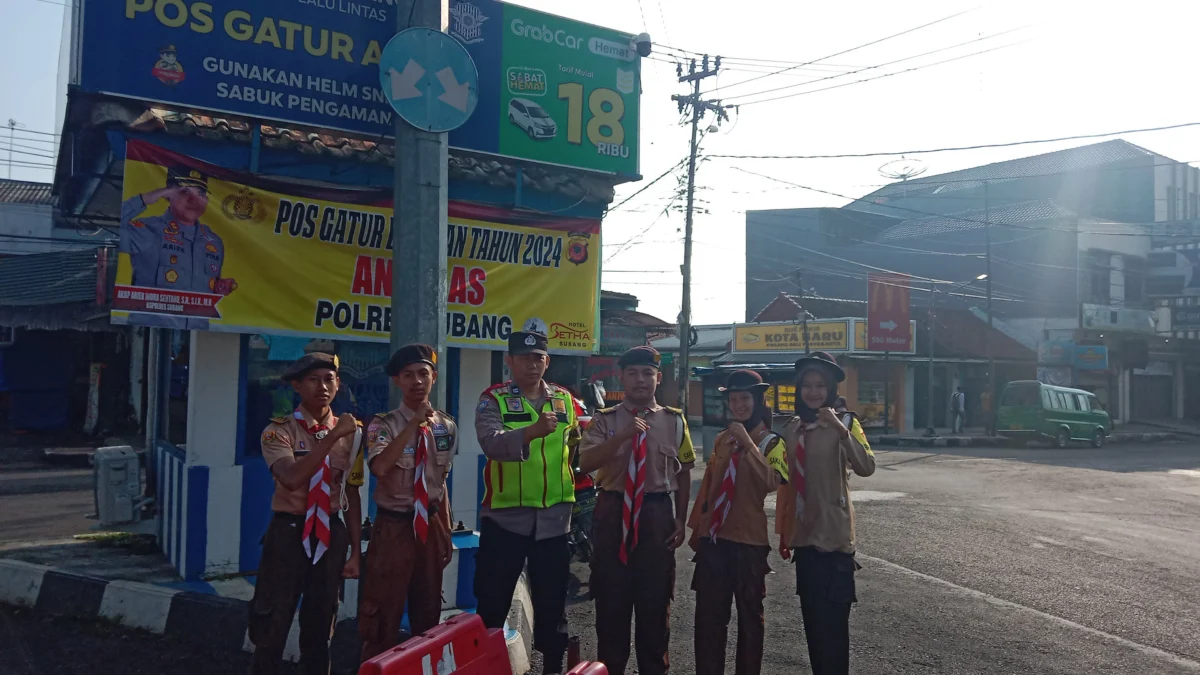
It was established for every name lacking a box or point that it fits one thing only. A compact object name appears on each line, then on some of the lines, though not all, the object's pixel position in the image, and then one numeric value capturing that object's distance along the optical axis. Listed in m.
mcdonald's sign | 29.25
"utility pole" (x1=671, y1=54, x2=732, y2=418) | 22.39
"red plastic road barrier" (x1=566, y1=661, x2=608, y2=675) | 2.62
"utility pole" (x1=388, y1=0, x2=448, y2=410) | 5.07
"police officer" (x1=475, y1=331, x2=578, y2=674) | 4.68
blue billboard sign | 6.38
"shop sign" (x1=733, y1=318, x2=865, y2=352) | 31.27
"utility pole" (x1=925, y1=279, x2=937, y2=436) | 29.45
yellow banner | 6.29
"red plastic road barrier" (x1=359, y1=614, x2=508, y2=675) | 2.66
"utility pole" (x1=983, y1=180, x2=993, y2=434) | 29.88
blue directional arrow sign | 5.31
